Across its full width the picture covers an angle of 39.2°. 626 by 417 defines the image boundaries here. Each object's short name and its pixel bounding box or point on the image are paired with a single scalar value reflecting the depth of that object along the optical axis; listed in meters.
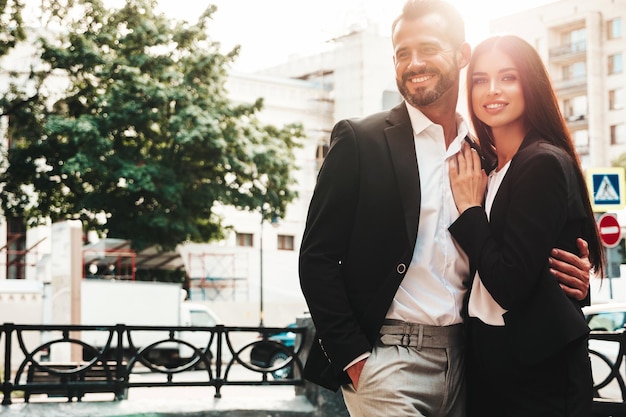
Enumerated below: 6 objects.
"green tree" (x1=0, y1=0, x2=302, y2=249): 29.06
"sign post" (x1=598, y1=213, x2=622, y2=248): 13.82
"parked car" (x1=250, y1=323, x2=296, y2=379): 19.40
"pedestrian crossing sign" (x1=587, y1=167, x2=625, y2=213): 13.13
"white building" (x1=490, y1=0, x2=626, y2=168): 50.97
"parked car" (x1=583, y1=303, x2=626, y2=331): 12.72
